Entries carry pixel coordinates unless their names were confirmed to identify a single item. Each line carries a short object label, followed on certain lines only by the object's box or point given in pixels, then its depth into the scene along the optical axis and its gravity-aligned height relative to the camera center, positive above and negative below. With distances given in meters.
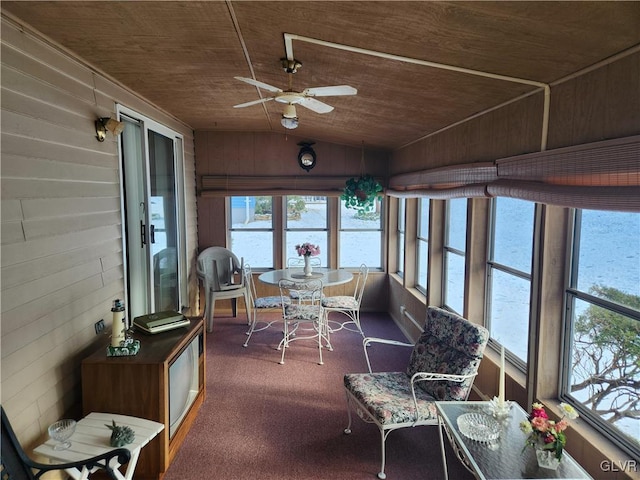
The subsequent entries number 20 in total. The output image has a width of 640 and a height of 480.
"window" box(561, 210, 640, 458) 1.88 -0.60
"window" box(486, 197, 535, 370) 2.73 -0.49
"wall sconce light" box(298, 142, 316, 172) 5.52 +0.64
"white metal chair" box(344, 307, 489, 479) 2.54 -1.20
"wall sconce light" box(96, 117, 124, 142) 2.71 +0.51
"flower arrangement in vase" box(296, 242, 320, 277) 4.75 -0.55
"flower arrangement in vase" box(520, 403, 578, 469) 1.73 -0.97
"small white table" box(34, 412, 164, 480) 1.94 -1.17
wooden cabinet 2.40 -1.07
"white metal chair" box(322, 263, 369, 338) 4.70 -1.14
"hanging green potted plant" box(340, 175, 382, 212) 5.10 +0.15
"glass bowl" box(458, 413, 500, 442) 2.02 -1.11
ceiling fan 2.32 +0.64
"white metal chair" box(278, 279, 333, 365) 4.25 -1.12
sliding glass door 3.48 -0.09
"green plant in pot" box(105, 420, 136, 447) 2.03 -1.14
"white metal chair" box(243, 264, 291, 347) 4.71 -1.12
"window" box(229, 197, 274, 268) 5.76 -0.33
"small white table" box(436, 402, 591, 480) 1.77 -1.13
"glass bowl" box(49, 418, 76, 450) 1.97 -1.09
